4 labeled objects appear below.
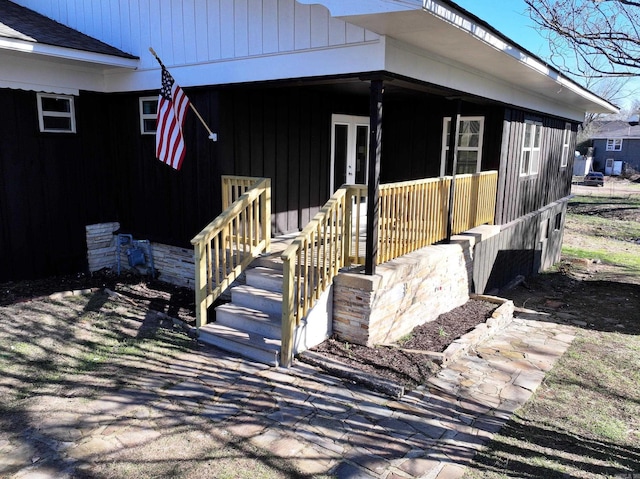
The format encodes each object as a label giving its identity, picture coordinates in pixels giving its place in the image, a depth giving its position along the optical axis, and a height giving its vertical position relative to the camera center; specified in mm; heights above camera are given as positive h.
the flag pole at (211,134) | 6936 +150
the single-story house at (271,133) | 5758 +225
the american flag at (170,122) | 6535 +297
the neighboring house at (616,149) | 51219 +494
